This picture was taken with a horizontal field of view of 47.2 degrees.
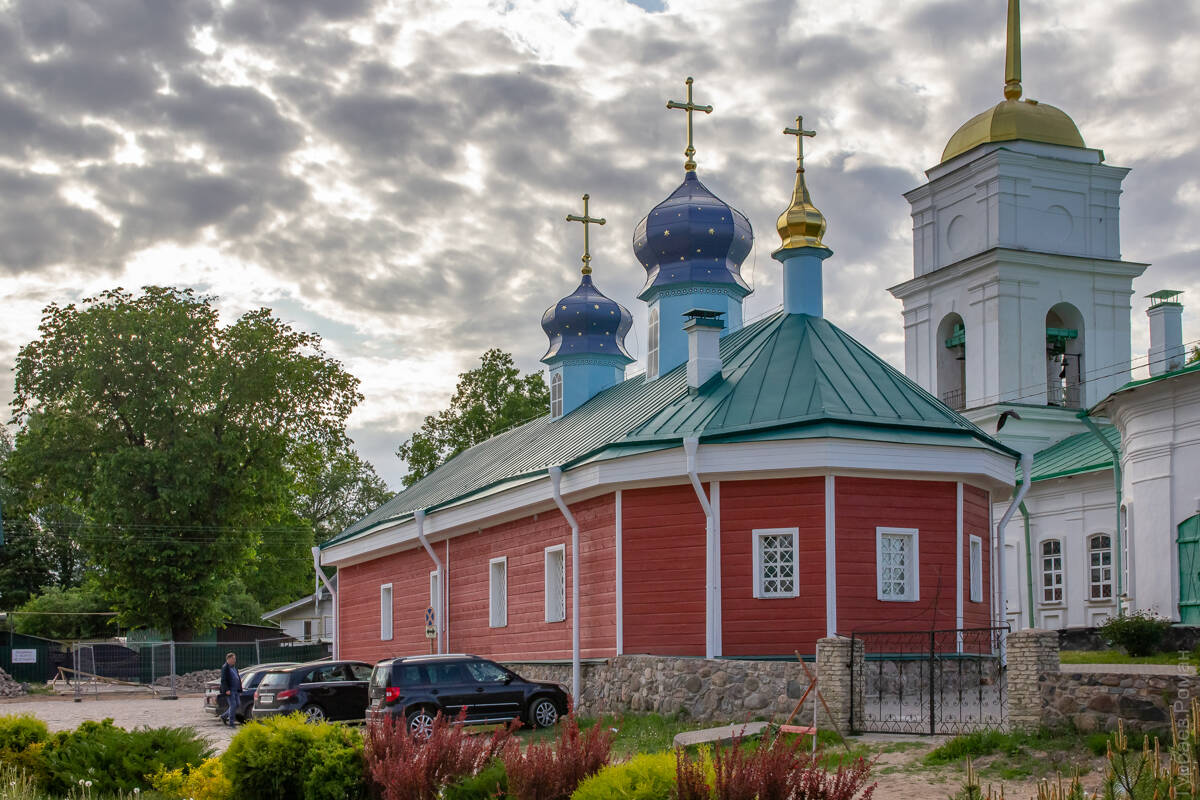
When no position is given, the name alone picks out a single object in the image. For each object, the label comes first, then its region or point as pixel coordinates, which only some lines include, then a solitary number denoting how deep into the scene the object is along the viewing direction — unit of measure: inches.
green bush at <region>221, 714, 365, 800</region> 445.7
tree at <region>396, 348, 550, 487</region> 1915.6
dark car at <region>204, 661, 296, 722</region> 912.9
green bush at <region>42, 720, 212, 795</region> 485.1
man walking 910.4
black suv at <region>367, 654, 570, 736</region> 714.8
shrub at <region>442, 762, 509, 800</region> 410.0
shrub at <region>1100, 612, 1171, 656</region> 884.6
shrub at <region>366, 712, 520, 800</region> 409.7
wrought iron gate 615.5
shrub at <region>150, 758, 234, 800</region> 457.1
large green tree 1535.4
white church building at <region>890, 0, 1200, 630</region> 1226.6
